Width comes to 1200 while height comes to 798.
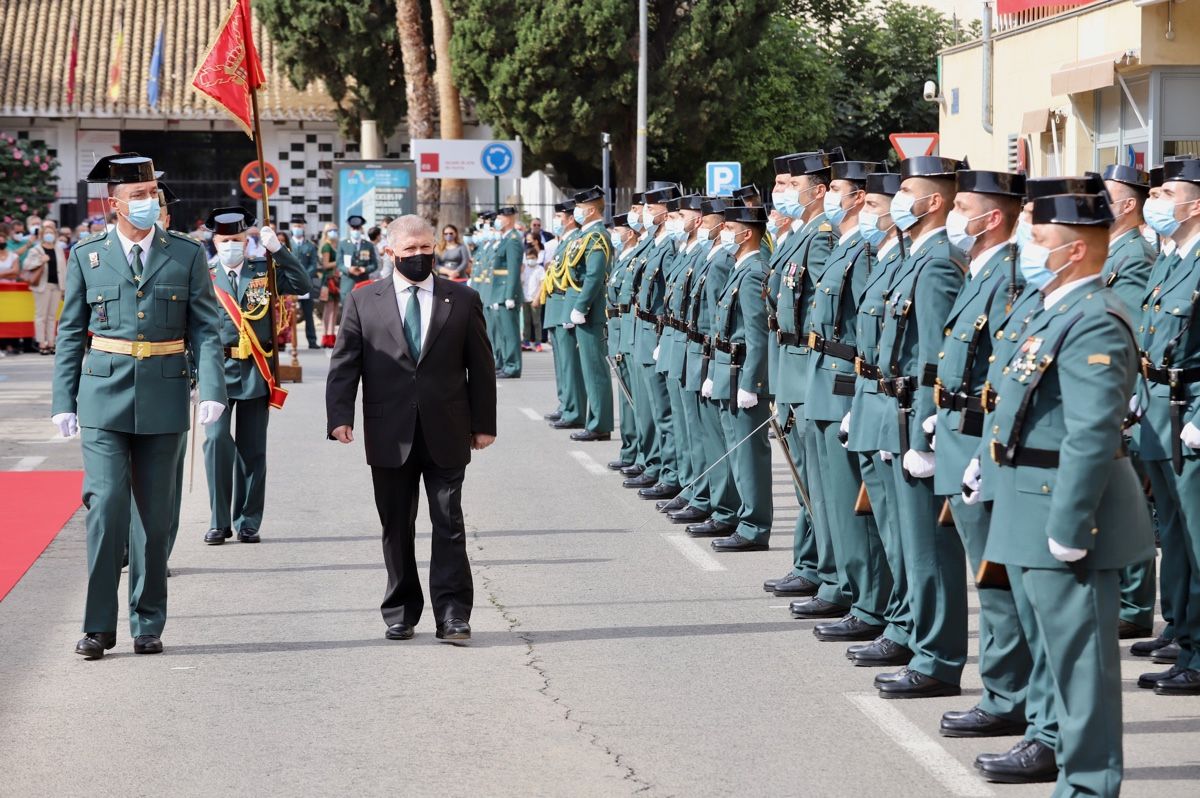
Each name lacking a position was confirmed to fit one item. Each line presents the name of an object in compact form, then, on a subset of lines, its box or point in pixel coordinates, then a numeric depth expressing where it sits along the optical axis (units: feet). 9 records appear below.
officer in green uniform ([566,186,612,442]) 54.95
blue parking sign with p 91.93
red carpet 35.78
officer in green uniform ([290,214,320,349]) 95.14
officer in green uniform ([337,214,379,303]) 93.91
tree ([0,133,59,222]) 131.85
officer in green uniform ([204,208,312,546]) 37.58
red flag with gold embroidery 40.81
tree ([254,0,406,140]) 133.49
